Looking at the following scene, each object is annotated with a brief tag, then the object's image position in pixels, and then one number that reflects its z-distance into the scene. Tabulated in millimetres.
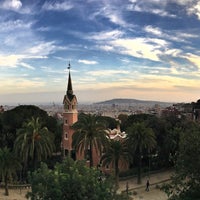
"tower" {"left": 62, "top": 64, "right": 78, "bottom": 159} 31872
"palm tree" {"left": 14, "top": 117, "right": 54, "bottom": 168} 24212
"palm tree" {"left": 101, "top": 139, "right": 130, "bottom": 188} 25309
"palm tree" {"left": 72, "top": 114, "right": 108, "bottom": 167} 24593
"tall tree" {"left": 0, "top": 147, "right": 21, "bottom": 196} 22515
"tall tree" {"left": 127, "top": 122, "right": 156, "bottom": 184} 25601
